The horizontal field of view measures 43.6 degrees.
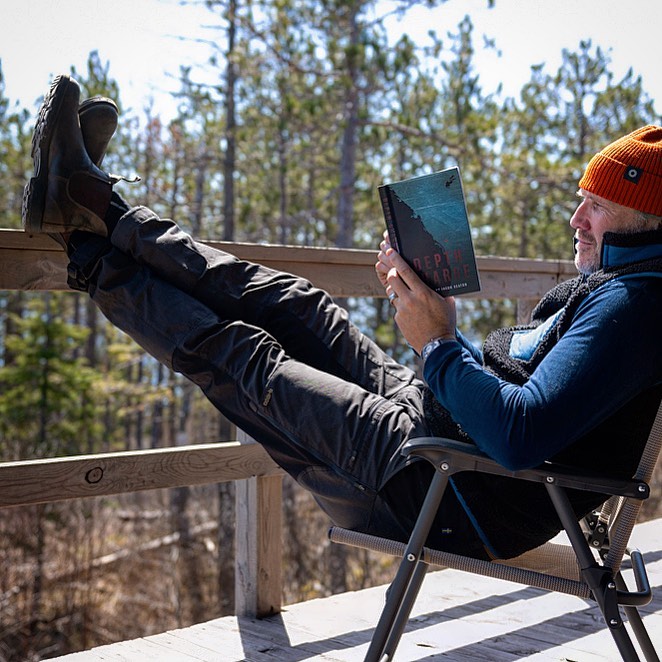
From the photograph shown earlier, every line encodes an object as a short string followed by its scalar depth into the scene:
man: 1.42
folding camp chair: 1.40
